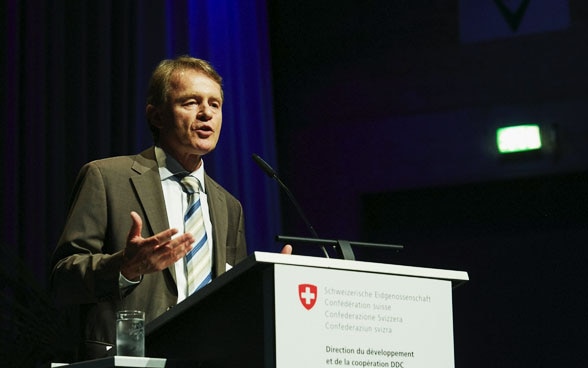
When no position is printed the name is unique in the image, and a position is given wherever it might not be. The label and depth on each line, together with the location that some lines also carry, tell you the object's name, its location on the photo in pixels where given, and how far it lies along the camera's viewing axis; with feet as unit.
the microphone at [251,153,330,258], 17.62
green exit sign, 35.50
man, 14.92
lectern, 12.11
